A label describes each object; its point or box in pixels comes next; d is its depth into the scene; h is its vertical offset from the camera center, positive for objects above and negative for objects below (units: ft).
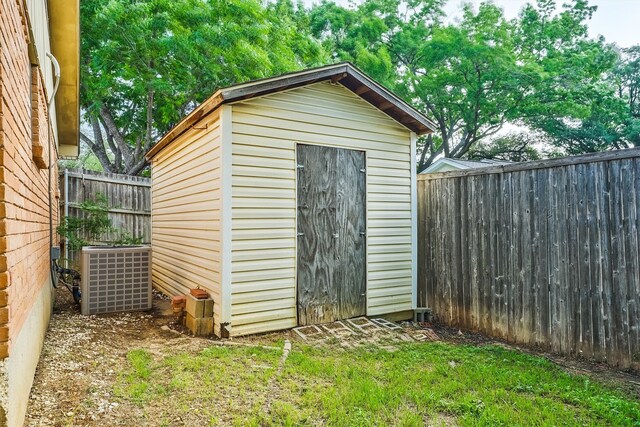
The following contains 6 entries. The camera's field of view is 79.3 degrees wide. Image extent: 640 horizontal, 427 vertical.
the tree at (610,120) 48.29 +13.67
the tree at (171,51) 32.09 +15.36
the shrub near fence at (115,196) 27.04 +2.15
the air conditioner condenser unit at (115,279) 16.40 -2.39
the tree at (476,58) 46.42 +20.75
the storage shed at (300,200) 14.35 +0.99
